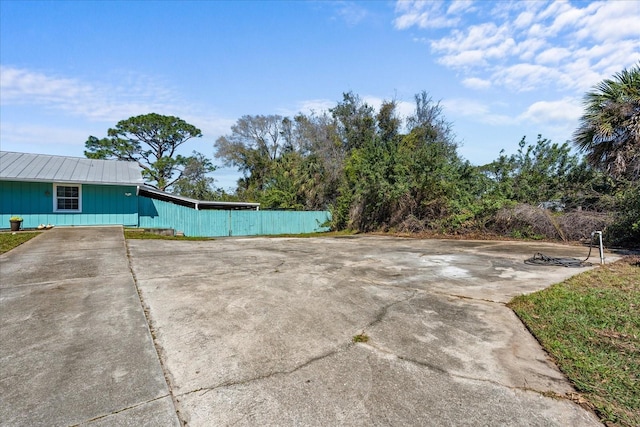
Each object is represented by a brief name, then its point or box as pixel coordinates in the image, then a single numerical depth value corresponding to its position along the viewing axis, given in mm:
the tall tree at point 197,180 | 30797
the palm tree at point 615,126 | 8617
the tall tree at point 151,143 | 29984
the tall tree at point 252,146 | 33500
